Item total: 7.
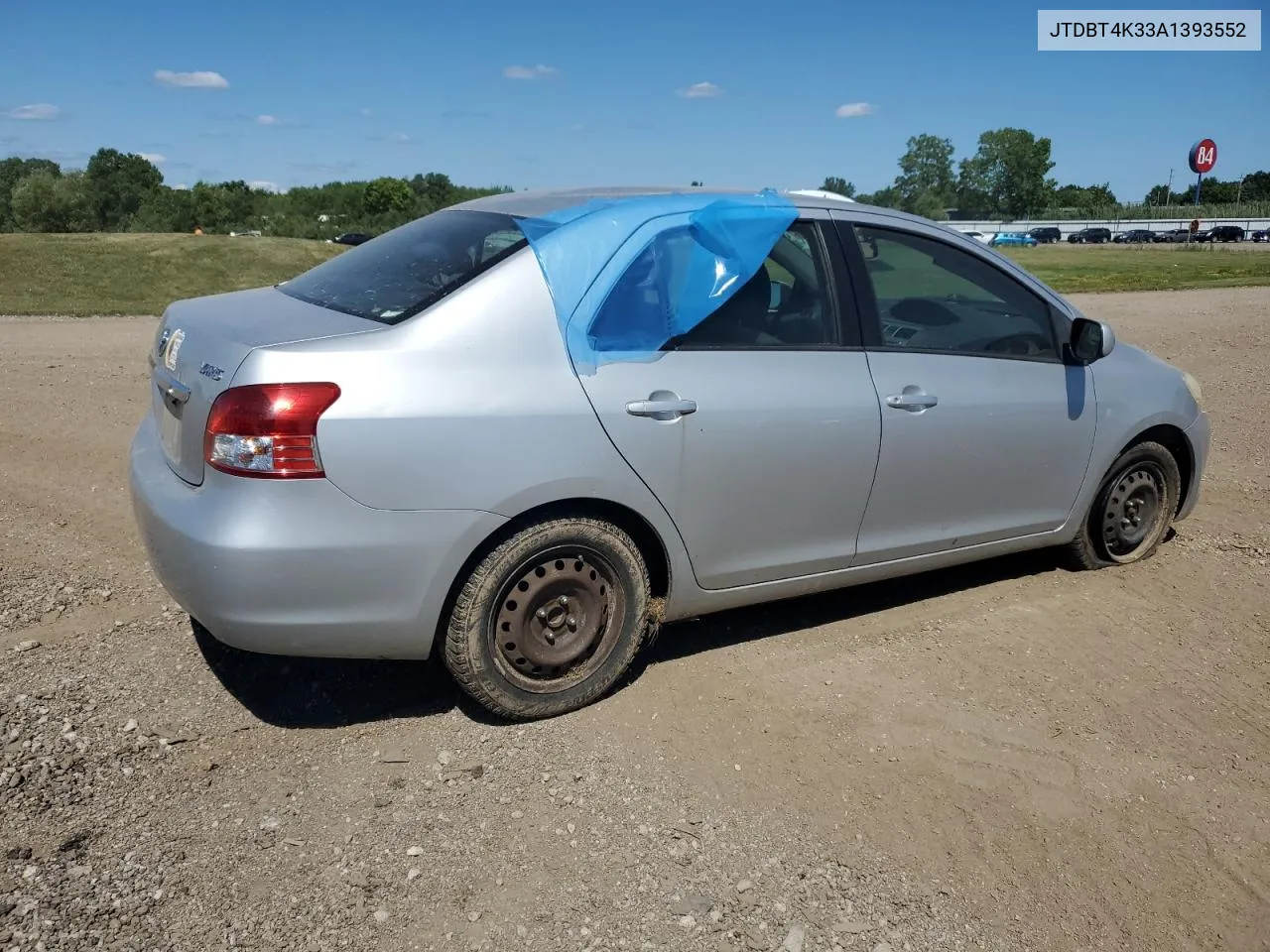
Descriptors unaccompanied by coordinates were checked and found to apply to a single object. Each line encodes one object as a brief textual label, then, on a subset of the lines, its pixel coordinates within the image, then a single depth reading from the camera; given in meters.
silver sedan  3.17
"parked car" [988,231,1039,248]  75.19
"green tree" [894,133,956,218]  117.81
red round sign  75.94
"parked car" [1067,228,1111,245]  82.00
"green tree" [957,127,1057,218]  130.00
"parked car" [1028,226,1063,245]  83.75
